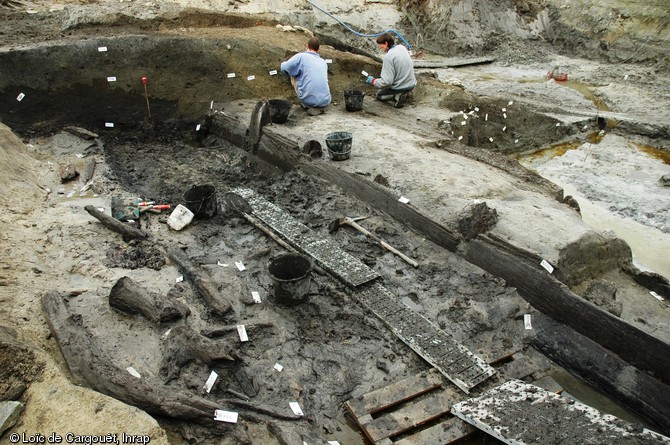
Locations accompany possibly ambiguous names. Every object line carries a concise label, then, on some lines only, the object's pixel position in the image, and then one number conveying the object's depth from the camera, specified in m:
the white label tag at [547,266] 4.40
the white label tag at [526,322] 4.41
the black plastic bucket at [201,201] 6.00
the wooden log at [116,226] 5.48
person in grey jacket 9.09
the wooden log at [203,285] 4.39
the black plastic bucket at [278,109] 8.09
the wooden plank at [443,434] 3.39
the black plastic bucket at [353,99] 9.02
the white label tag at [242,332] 4.11
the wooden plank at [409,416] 3.44
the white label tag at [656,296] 4.51
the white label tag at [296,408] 3.52
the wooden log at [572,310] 3.71
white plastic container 5.88
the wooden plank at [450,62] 14.71
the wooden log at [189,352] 3.66
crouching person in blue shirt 8.35
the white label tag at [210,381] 3.54
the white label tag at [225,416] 3.19
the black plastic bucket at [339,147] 6.72
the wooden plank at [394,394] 3.60
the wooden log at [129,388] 3.05
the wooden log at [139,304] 4.08
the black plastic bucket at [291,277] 4.40
